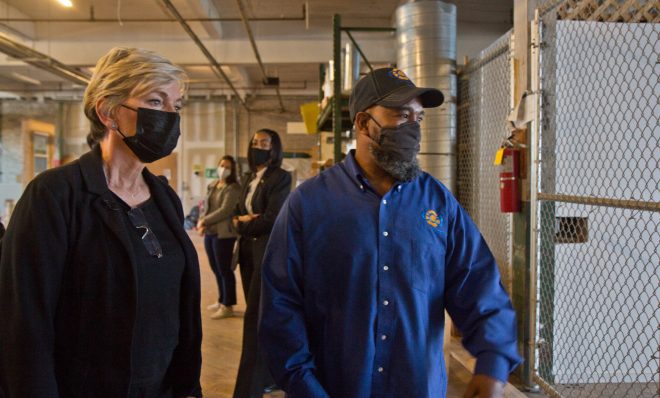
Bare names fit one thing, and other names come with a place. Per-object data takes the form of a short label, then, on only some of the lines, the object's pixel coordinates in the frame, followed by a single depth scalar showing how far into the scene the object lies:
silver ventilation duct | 4.12
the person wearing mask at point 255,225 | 3.21
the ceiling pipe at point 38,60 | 6.89
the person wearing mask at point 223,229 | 5.56
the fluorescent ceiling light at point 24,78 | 12.67
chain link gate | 2.95
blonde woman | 1.20
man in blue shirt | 1.41
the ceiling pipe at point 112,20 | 8.09
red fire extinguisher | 3.04
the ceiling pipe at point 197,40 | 6.04
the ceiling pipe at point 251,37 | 6.20
